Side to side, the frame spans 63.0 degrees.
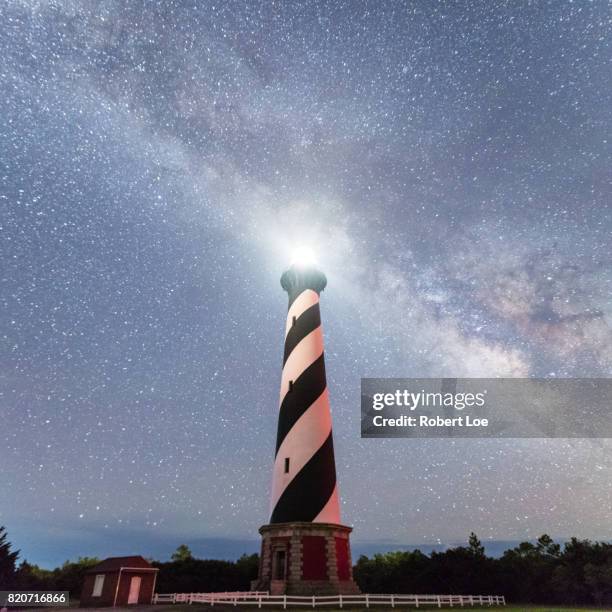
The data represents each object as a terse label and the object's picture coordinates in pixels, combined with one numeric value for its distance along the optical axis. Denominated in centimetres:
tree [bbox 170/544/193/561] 5919
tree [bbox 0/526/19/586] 3947
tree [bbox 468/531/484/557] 4338
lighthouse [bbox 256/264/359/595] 2544
